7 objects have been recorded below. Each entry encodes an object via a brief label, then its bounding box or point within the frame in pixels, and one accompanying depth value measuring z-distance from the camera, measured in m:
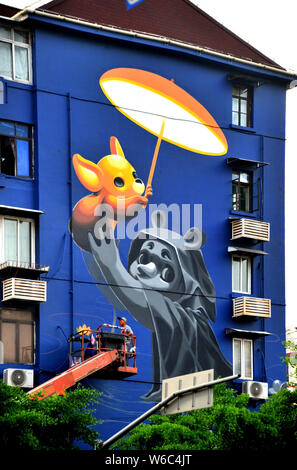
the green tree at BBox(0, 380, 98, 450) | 40.47
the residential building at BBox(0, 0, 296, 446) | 48.41
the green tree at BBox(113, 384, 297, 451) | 43.38
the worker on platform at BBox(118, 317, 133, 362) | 48.97
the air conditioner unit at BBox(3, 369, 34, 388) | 45.81
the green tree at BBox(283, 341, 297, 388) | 47.16
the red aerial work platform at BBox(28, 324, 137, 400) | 45.50
